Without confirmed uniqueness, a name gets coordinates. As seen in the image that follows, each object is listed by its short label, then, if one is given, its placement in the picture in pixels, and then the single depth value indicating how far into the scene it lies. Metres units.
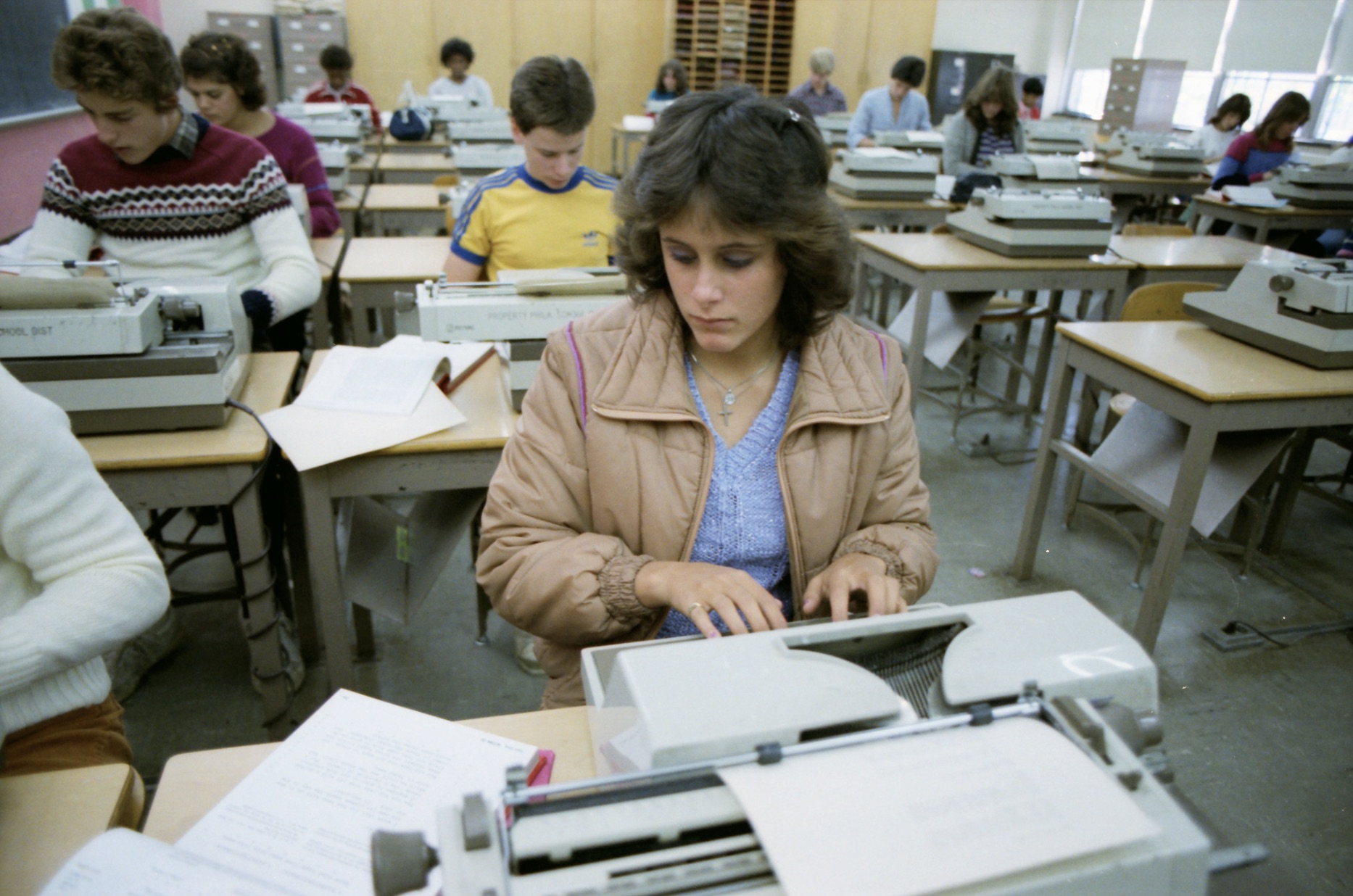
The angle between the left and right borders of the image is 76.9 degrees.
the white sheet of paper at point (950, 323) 3.27
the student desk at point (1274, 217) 4.95
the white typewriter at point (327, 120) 4.73
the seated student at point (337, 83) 5.71
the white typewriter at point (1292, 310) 2.06
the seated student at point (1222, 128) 6.48
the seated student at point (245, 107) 2.89
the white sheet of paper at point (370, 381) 1.75
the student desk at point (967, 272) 3.08
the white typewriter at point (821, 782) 0.48
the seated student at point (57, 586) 0.95
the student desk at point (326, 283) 2.98
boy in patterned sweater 1.83
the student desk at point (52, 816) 0.72
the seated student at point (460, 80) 6.53
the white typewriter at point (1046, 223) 3.12
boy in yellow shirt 2.32
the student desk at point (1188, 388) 1.96
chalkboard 4.21
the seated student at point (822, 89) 6.74
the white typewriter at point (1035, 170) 4.50
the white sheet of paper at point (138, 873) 0.66
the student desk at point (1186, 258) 3.27
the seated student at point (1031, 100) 7.36
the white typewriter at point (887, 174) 4.36
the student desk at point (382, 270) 2.71
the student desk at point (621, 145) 7.68
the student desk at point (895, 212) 4.41
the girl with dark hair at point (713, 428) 1.02
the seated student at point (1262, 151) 5.55
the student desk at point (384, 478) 1.63
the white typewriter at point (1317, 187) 5.02
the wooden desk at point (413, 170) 4.95
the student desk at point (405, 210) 3.77
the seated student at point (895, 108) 5.89
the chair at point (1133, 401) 2.55
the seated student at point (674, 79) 7.55
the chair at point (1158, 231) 3.90
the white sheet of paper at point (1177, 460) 2.13
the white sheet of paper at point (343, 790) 0.74
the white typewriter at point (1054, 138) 6.41
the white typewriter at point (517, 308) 1.61
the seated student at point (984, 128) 4.80
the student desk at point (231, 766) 0.80
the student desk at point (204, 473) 1.50
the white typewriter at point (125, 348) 1.42
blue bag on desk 5.75
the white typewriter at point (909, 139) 5.21
